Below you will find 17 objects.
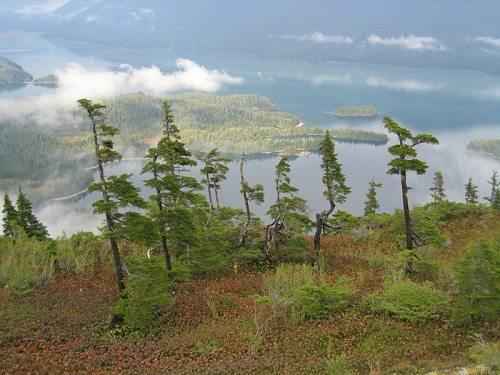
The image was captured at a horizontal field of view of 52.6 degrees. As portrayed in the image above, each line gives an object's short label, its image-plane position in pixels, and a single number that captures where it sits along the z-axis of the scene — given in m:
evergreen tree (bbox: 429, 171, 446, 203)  69.38
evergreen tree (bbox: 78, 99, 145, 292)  17.67
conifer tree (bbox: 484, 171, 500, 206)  69.21
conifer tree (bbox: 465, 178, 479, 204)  68.36
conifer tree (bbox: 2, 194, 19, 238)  48.25
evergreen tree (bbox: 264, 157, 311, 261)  23.92
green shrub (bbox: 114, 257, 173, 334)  17.89
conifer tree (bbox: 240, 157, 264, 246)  25.27
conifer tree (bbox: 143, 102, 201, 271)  20.20
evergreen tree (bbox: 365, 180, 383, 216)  67.12
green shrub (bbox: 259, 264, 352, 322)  17.27
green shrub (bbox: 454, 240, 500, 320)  13.95
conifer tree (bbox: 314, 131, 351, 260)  24.88
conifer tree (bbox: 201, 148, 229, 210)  28.04
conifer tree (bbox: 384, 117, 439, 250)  19.14
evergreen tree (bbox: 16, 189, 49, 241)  48.25
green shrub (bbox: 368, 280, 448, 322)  15.73
